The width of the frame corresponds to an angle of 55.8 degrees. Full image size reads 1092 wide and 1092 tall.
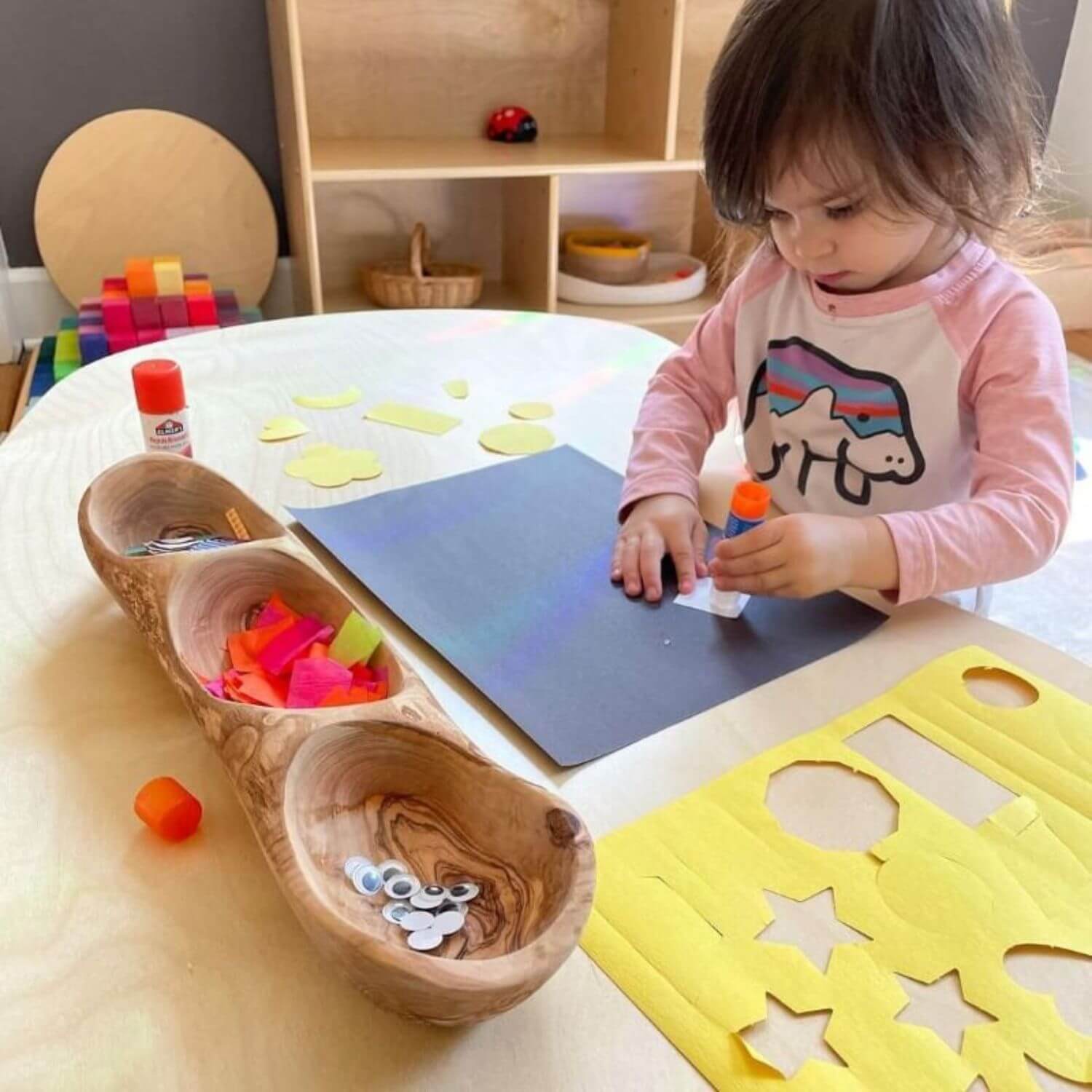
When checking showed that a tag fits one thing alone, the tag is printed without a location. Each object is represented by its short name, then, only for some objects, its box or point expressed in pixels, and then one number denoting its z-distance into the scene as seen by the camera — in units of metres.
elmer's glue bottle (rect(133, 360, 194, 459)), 0.69
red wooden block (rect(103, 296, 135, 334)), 1.77
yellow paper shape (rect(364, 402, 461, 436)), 0.89
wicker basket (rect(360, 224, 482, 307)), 1.92
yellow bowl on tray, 2.16
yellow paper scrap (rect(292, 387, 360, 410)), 0.92
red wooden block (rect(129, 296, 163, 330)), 1.78
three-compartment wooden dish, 0.34
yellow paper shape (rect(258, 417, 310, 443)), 0.86
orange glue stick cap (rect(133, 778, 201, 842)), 0.45
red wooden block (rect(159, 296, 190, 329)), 1.79
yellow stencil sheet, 0.37
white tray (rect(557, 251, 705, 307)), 2.12
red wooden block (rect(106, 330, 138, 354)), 1.75
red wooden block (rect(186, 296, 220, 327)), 1.80
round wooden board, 1.99
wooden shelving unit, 1.92
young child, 0.64
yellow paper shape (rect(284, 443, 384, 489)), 0.79
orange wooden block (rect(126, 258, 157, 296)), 1.82
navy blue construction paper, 0.55
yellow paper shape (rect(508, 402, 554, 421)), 0.91
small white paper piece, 0.64
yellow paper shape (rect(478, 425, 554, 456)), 0.85
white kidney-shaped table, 0.36
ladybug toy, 2.09
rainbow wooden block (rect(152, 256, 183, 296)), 1.80
